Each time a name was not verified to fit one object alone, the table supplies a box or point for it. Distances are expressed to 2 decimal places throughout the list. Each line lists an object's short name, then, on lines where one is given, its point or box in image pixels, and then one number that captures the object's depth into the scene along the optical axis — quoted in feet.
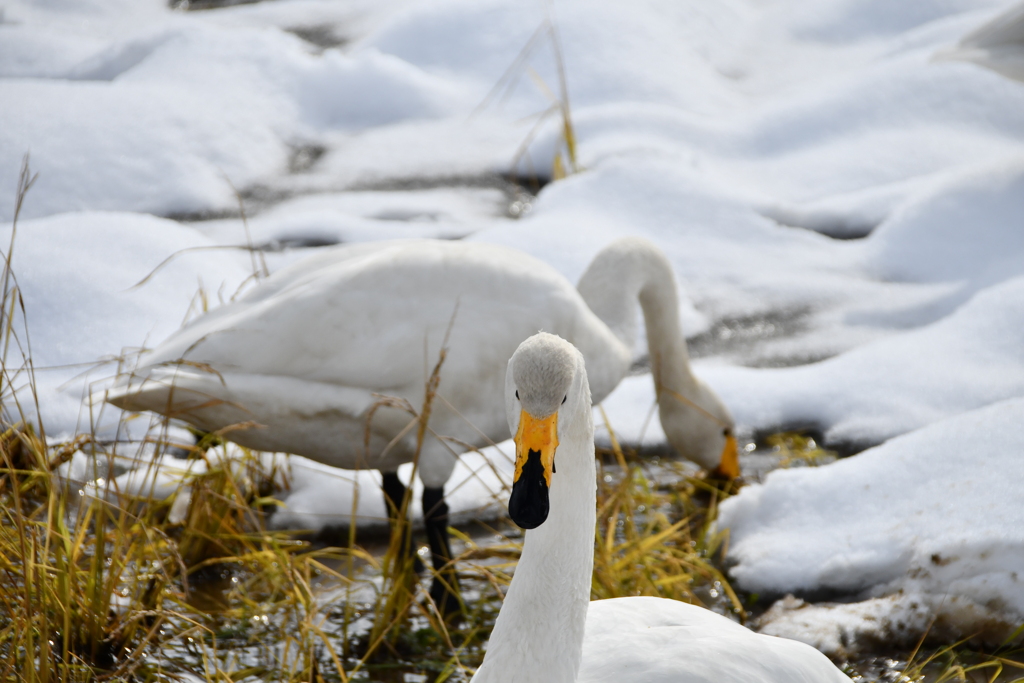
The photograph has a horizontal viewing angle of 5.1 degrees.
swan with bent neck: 29.86
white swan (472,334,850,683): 27.81
